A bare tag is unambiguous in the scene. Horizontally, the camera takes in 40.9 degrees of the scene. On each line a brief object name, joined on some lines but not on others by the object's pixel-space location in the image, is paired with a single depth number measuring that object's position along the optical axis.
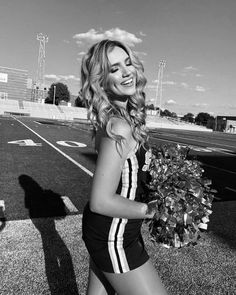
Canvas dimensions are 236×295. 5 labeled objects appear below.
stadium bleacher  75.56
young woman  1.38
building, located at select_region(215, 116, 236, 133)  97.00
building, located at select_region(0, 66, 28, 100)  150.25
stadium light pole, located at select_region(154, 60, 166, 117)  81.38
